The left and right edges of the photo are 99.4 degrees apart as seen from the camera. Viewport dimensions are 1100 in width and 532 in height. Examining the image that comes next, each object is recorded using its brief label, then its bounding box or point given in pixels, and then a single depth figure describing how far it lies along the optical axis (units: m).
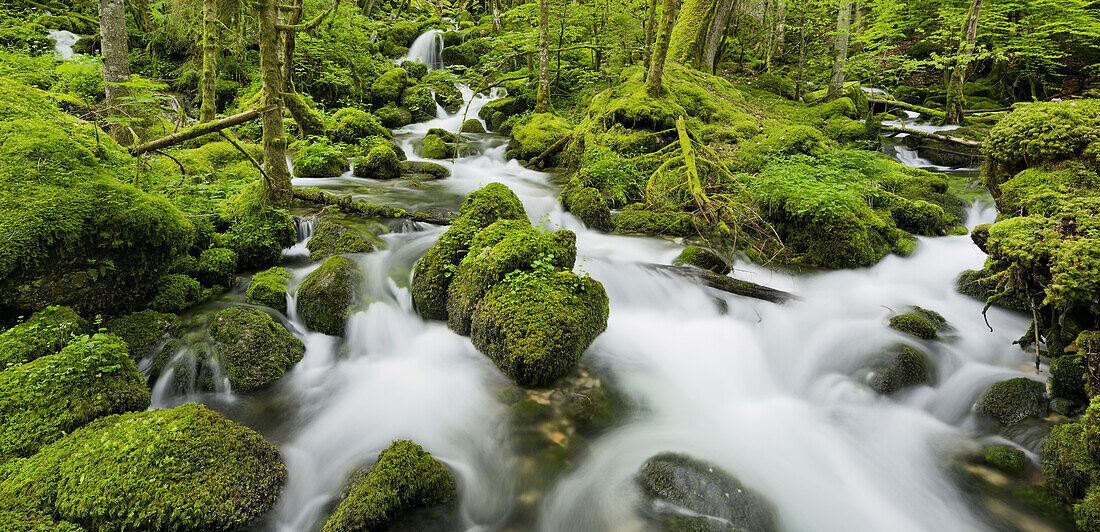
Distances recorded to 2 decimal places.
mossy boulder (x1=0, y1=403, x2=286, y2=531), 2.62
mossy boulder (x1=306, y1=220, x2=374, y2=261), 6.51
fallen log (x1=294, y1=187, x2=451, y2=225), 7.62
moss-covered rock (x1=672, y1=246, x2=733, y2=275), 6.32
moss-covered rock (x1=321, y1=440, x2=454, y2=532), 2.90
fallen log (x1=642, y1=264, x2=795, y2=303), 5.69
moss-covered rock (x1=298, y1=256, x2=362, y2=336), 5.11
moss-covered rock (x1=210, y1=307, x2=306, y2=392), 4.23
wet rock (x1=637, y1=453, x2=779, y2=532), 3.12
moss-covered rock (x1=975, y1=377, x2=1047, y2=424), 3.80
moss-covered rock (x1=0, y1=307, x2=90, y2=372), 3.33
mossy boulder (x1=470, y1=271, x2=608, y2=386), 4.20
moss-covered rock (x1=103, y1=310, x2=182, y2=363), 4.16
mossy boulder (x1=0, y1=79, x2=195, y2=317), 3.73
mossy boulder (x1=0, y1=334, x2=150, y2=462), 2.94
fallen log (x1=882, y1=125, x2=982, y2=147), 9.07
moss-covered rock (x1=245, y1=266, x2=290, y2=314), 5.17
